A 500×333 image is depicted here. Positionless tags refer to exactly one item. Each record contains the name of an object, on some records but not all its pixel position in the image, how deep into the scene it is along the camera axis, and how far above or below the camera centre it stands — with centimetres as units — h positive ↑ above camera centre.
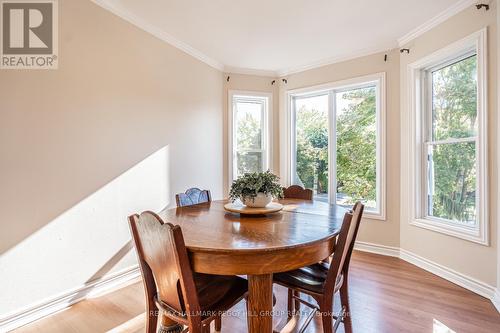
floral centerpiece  183 -15
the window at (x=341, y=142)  345 +37
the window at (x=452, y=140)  234 +28
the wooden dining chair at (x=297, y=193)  264 -26
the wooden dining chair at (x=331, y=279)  136 -64
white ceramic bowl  184 -23
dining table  119 -37
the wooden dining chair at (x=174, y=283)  114 -58
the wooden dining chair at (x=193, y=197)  224 -27
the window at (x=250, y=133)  412 +56
